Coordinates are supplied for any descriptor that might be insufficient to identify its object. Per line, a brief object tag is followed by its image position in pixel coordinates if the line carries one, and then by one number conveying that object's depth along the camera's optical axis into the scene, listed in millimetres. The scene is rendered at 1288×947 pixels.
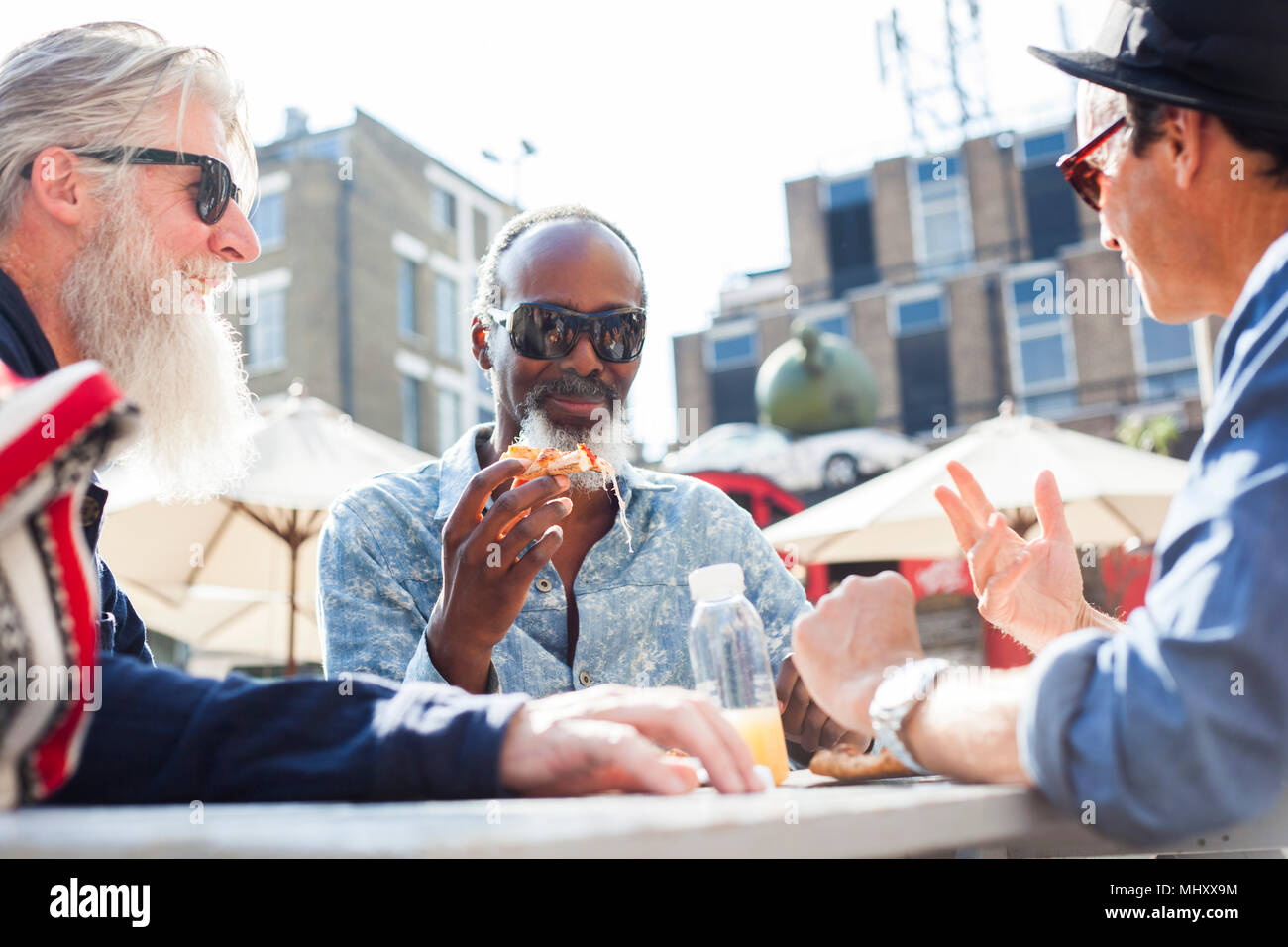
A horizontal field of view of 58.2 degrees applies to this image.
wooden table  885
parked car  15836
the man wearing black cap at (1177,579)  1163
